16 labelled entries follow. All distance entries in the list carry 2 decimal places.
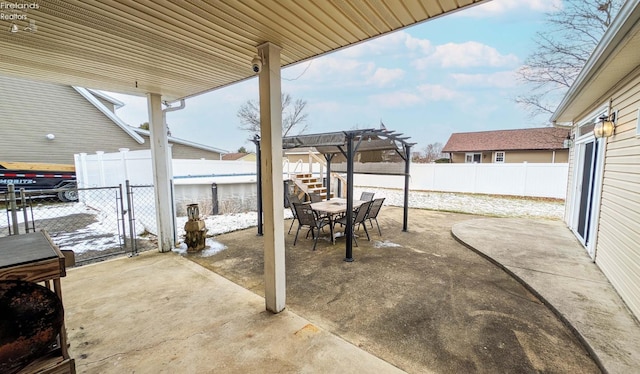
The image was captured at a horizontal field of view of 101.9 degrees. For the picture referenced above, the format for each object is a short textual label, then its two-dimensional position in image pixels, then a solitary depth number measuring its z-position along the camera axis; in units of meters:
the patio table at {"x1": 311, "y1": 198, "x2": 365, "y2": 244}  4.89
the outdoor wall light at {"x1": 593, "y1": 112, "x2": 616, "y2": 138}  3.38
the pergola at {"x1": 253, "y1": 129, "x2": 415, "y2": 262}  4.02
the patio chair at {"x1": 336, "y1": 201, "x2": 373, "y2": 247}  4.60
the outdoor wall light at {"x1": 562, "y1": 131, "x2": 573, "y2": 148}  6.21
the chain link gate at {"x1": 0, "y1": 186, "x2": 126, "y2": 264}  4.02
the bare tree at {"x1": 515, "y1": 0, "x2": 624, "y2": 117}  9.00
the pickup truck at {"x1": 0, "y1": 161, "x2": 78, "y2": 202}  7.88
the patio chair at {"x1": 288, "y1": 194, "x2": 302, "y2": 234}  6.32
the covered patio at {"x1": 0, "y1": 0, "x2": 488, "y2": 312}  1.79
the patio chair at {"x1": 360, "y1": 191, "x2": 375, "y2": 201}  6.44
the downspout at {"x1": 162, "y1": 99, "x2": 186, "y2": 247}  4.12
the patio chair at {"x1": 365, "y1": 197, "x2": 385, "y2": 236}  5.16
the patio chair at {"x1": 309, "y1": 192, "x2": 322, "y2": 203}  6.98
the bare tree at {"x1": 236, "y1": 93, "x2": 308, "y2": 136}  19.70
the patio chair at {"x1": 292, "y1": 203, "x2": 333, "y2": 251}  4.56
